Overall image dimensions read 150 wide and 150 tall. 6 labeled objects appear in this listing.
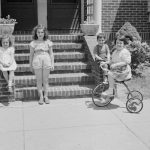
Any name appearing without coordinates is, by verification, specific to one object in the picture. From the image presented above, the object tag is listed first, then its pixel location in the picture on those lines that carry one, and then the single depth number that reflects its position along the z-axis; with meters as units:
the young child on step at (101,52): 6.98
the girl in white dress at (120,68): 6.34
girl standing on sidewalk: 6.68
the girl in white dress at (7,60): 6.73
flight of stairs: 7.17
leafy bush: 8.59
